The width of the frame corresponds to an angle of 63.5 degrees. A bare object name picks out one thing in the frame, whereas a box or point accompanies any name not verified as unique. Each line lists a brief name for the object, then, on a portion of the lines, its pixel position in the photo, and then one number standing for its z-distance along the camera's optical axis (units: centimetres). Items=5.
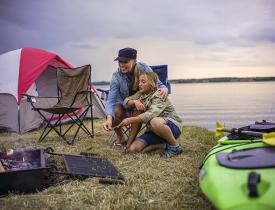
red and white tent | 386
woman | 236
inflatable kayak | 111
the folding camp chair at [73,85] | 348
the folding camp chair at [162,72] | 311
